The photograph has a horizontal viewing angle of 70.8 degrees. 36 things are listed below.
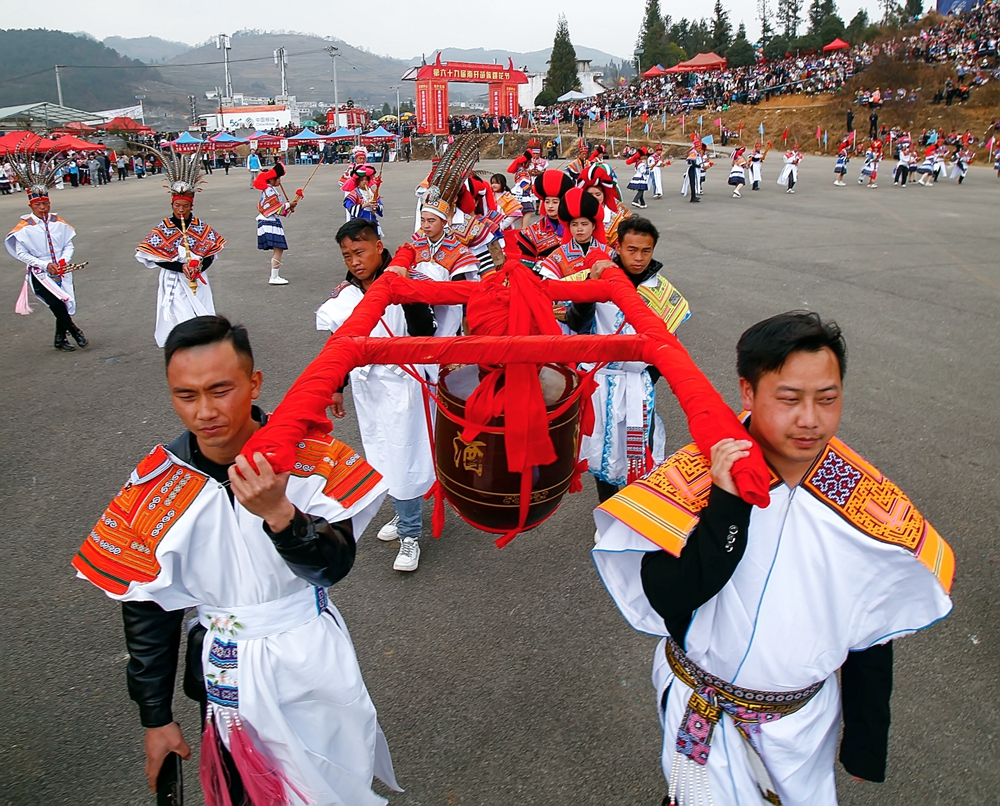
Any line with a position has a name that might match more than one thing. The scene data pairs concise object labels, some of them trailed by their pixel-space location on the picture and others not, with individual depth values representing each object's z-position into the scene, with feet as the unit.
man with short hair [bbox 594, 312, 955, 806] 4.92
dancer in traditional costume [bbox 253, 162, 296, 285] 36.22
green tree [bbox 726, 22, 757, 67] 201.77
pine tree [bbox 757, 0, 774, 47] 248.81
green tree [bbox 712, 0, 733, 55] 233.35
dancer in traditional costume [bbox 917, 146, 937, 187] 74.54
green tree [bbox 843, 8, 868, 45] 191.21
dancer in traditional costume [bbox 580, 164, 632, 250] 22.89
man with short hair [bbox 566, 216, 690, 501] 11.47
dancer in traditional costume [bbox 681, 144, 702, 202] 64.39
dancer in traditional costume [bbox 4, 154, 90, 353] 25.35
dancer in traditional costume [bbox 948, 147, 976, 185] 76.89
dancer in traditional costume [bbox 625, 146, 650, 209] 63.98
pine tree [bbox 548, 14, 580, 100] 229.86
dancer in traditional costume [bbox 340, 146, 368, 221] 40.32
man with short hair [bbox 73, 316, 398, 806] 5.61
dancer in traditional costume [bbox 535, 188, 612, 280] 12.33
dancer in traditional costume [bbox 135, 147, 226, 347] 21.49
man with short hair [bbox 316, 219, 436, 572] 11.87
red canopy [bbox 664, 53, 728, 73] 170.71
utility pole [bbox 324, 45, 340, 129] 169.94
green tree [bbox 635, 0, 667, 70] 246.27
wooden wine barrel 6.64
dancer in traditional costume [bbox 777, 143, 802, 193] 70.79
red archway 144.46
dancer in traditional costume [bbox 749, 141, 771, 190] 73.92
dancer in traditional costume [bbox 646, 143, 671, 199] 68.64
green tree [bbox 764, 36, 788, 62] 193.36
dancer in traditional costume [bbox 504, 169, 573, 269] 14.71
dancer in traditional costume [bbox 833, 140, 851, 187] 72.79
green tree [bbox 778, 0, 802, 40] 242.78
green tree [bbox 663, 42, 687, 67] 245.65
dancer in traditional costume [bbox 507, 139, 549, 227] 47.09
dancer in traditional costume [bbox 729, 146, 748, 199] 69.87
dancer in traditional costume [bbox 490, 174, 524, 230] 29.60
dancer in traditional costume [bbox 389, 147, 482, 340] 12.02
